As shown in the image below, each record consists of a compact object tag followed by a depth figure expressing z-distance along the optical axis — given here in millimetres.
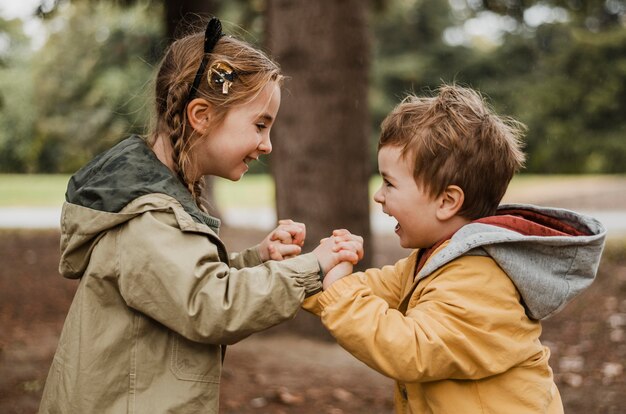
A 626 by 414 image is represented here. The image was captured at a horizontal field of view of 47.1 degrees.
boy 2059
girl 2039
